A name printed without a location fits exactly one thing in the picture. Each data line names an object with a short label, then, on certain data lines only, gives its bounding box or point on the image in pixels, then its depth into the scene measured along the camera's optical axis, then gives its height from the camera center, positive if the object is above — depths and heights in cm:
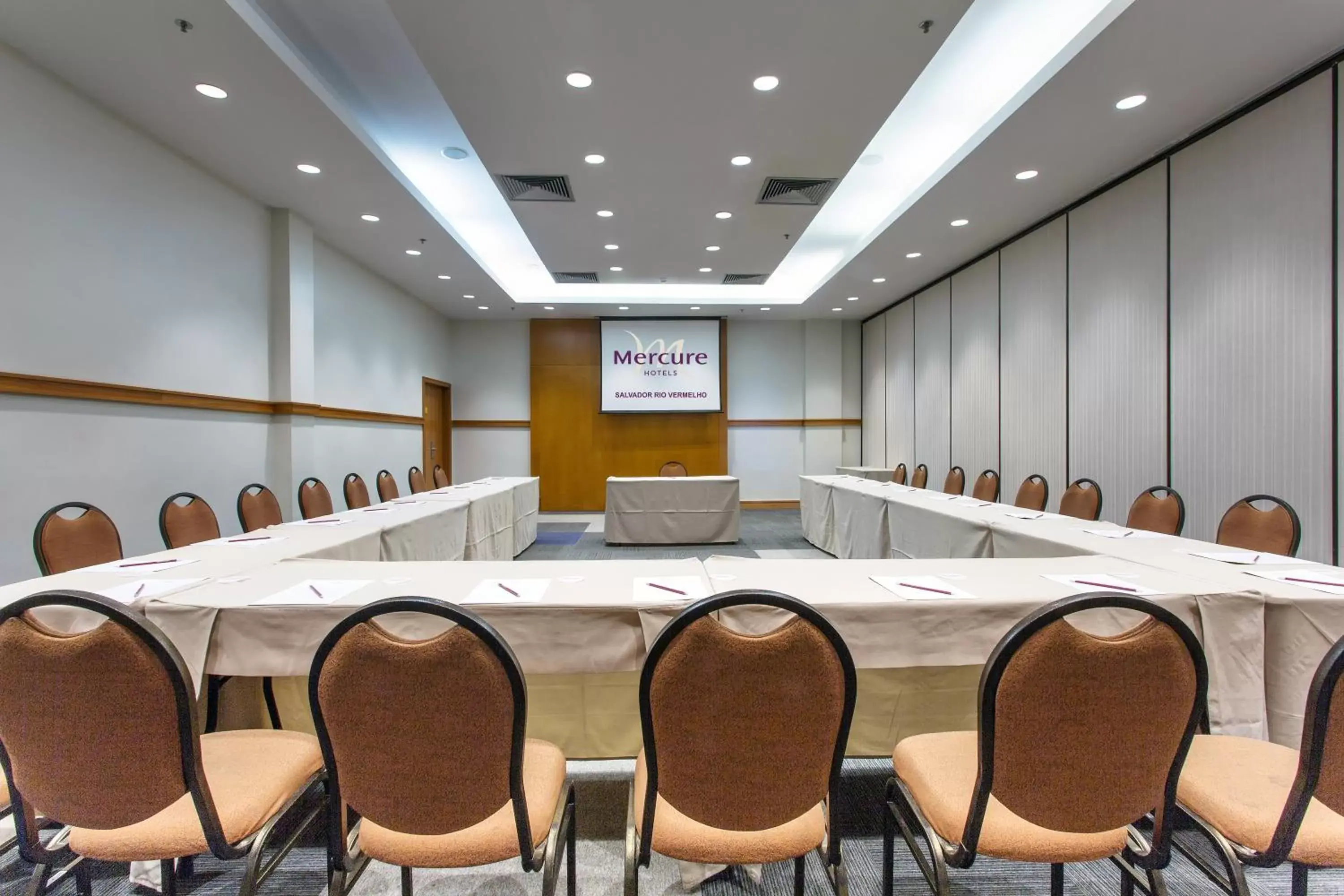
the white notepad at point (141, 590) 171 -45
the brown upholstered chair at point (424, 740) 101 -54
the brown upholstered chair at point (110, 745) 102 -56
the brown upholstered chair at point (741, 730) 102 -53
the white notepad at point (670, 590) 166 -45
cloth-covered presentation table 671 -79
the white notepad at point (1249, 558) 212 -45
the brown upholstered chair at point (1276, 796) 102 -78
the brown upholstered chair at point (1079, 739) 101 -54
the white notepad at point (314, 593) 167 -46
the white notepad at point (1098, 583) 176 -45
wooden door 919 +28
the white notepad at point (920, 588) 169 -45
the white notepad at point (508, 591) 168 -45
